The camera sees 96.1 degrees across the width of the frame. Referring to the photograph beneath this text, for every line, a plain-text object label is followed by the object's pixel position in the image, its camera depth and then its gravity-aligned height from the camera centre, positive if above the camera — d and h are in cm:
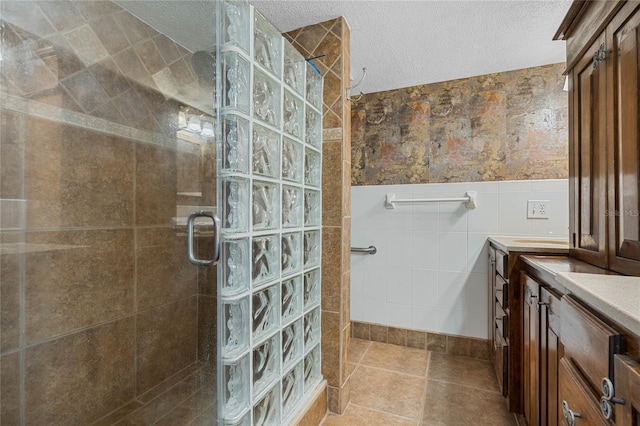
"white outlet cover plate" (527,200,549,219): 200 +3
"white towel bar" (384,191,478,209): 213 +10
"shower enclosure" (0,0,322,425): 100 +0
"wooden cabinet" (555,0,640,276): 89 +30
